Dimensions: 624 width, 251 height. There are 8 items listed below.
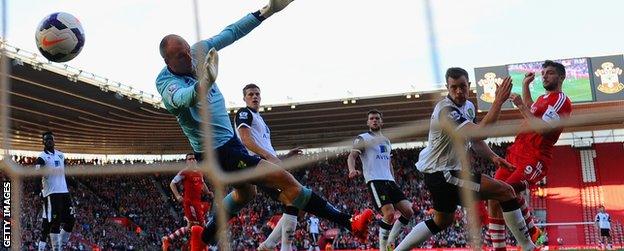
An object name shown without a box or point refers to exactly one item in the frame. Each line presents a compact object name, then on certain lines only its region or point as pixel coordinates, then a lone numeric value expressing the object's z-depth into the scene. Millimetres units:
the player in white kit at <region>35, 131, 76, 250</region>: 7148
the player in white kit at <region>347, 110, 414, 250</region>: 5781
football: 4773
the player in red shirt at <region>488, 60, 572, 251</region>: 4367
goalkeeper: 3625
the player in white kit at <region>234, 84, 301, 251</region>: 4762
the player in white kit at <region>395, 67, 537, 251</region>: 3742
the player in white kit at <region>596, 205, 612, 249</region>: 14844
